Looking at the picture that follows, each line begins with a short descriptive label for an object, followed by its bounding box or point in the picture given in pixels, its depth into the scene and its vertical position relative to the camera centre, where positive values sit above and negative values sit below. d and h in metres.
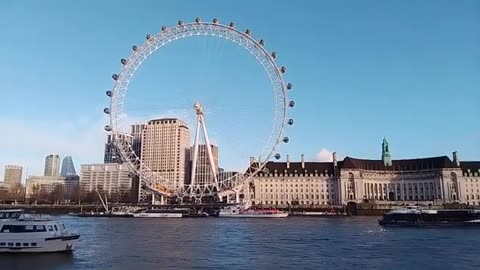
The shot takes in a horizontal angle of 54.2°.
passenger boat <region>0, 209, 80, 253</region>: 34.09 -1.82
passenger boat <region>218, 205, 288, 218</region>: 115.44 -0.48
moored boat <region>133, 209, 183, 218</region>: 117.75 -0.69
